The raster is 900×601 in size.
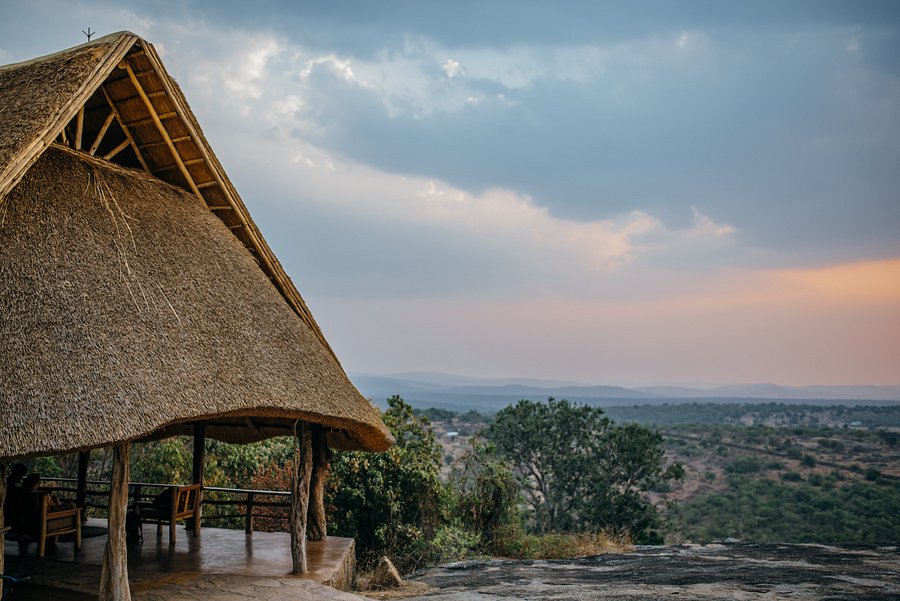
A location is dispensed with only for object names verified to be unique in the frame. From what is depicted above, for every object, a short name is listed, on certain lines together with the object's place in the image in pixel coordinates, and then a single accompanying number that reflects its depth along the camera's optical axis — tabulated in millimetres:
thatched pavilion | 5344
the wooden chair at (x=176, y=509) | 8930
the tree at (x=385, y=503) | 13172
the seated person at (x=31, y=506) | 7891
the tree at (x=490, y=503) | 15594
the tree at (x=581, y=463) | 22797
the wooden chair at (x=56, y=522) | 7832
